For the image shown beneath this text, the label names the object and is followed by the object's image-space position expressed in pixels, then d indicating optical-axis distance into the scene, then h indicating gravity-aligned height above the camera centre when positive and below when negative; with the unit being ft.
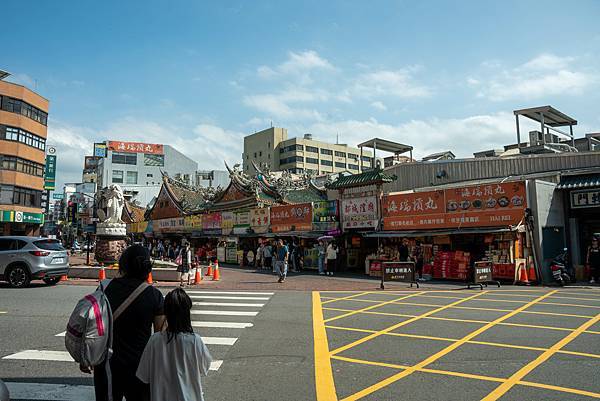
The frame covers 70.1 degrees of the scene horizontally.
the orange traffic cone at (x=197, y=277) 56.31 -3.97
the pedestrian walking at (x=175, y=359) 10.36 -2.74
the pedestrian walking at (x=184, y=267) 55.06 -2.63
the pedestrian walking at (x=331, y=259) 70.85 -2.17
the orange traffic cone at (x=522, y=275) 53.67 -3.66
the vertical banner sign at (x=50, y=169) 166.20 +30.25
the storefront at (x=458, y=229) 55.67 +2.48
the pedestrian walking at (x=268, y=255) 82.74 -1.62
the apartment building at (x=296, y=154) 299.58 +67.90
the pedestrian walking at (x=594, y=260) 54.29 -1.80
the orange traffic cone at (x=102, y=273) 57.41 -3.58
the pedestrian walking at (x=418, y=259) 63.31 -1.89
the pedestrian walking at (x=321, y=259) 71.20 -2.08
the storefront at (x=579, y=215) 59.20 +4.39
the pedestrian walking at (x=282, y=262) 58.53 -2.10
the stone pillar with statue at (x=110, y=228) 70.44 +3.12
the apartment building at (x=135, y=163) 243.19 +48.72
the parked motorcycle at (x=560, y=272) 51.96 -3.17
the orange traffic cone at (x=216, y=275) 62.18 -4.12
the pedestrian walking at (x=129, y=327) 11.71 -2.23
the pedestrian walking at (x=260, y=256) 85.42 -1.99
